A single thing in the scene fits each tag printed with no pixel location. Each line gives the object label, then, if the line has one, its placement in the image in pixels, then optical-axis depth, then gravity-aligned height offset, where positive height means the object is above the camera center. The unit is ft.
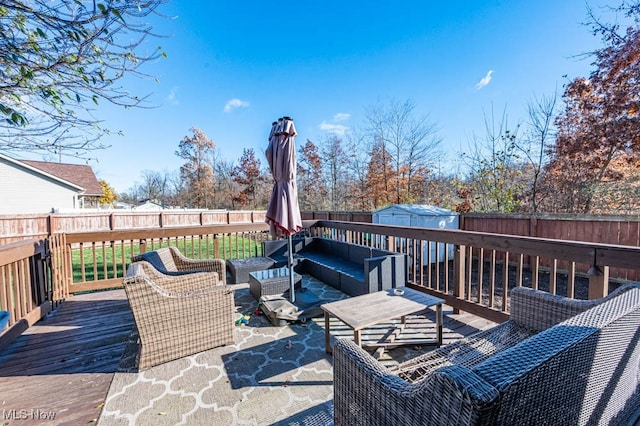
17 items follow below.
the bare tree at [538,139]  27.58 +6.18
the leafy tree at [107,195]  93.66 +3.49
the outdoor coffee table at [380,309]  7.29 -3.18
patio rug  6.13 -4.86
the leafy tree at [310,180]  60.44 +5.01
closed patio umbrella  11.40 +0.97
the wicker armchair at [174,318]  7.77 -3.55
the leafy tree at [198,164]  75.61 +11.37
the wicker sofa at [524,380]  2.41 -2.14
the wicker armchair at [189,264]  12.63 -2.90
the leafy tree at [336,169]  56.18 +6.78
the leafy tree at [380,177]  44.60 +3.93
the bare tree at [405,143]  42.14 +9.25
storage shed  23.76 -1.58
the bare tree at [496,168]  29.78 +3.59
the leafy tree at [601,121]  20.34 +6.67
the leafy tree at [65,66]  7.02 +4.01
